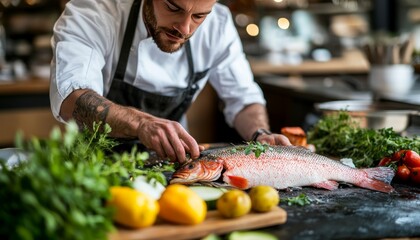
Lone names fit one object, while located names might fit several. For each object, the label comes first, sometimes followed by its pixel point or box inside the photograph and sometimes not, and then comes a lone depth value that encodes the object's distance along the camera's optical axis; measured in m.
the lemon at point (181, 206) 1.57
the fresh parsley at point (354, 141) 2.48
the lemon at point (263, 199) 1.71
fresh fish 2.09
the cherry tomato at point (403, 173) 2.25
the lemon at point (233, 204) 1.64
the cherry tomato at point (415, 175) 2.22
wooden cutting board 1.53
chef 2.25
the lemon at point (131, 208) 1.51
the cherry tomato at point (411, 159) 2.26
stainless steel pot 2.89
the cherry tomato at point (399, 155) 2.34
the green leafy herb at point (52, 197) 1.31
